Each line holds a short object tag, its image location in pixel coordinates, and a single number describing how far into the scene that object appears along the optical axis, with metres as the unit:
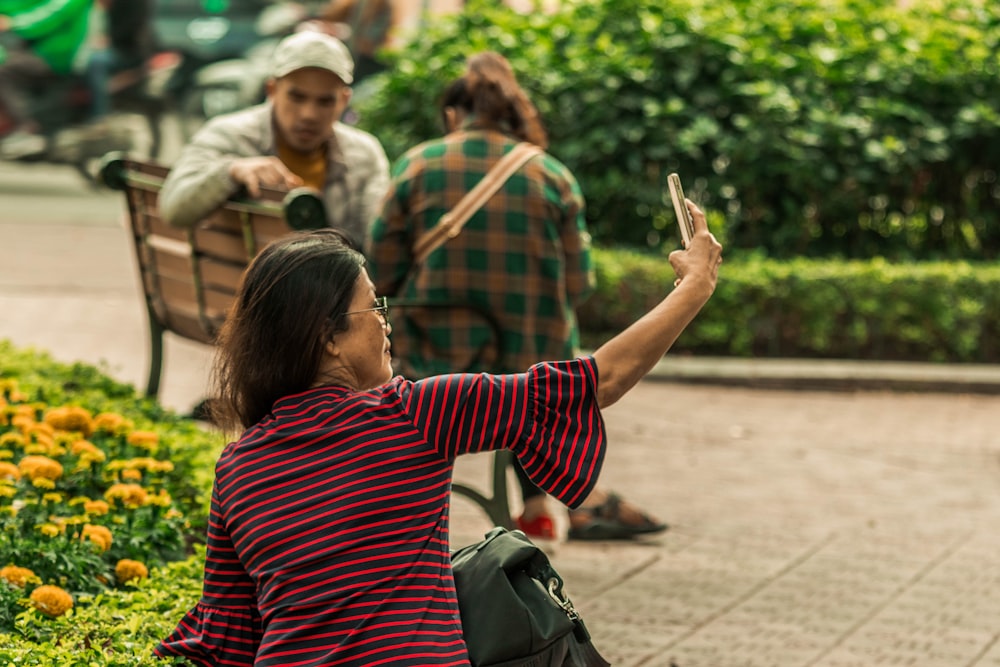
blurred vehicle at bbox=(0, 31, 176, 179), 31.46
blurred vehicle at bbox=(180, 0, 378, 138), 31.78
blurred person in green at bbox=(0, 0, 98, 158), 31.22
